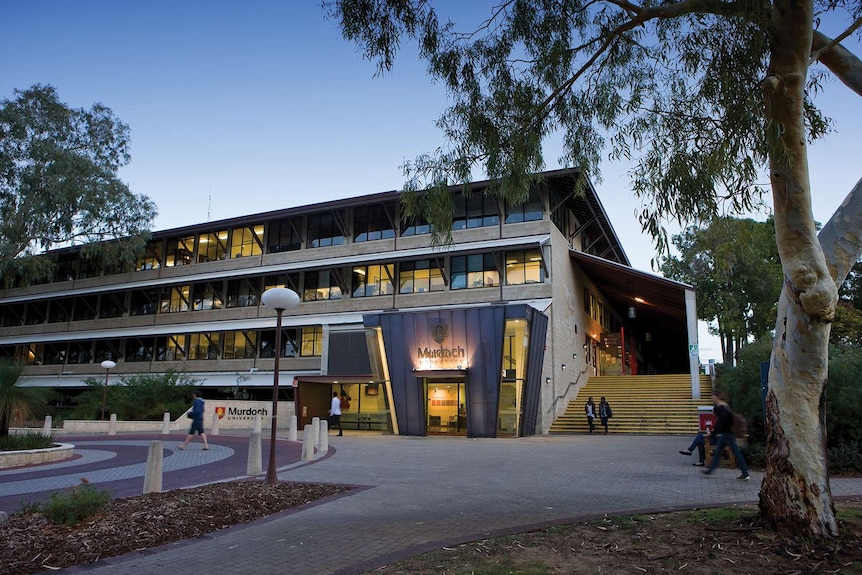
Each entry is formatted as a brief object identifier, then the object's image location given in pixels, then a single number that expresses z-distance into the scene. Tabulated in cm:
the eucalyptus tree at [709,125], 604
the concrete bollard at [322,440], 1748
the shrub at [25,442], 1573
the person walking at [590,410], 2644
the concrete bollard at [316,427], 1740
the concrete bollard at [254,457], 1177
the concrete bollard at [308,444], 1519
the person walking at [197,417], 1811
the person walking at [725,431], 1080
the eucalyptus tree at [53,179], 3353
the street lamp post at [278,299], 1080
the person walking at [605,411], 2578
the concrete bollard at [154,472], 929
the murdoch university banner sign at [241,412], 3053
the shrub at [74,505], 672
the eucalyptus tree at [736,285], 3997
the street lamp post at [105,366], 2809
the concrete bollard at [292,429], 2234
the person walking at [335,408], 2411
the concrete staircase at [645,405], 2633
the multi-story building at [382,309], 2575
